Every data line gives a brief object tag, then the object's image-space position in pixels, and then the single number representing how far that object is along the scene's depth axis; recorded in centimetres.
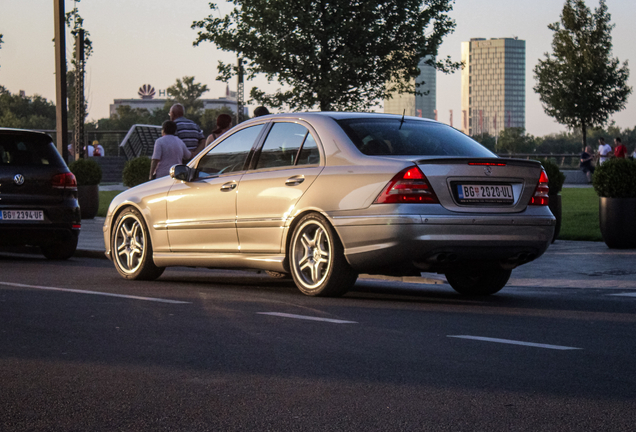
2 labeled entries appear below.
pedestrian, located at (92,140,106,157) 4591
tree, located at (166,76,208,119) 15312
